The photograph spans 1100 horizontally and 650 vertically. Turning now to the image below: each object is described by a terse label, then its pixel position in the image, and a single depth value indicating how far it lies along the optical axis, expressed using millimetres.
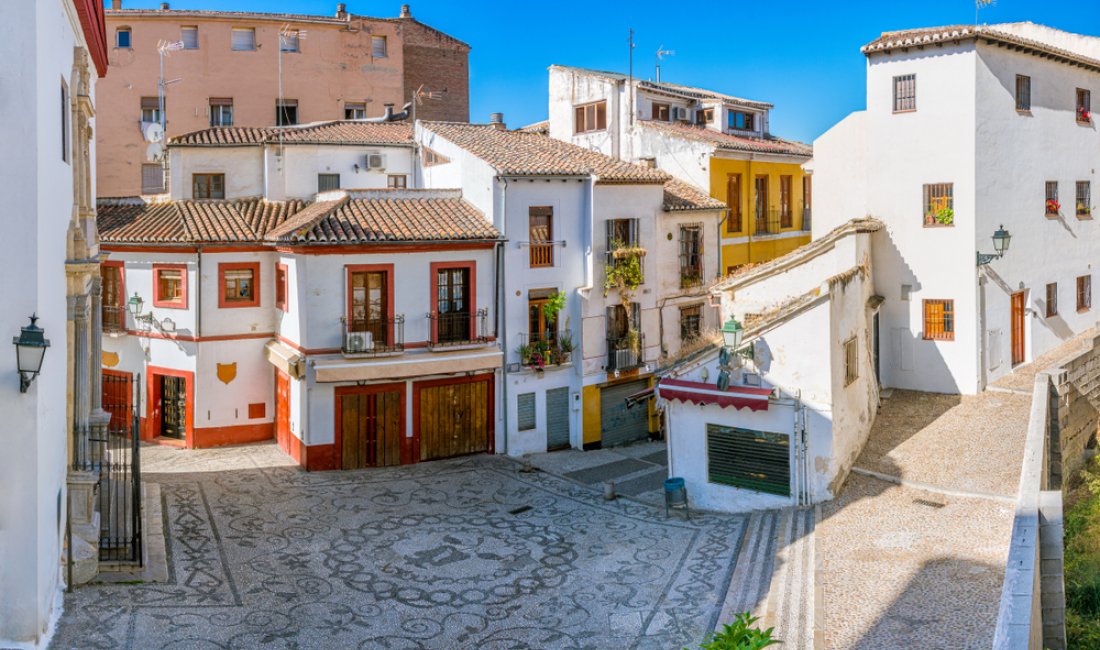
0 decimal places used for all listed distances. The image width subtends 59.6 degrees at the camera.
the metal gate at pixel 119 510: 14117
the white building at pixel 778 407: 18000
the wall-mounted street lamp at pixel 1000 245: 21781
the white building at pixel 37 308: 10031
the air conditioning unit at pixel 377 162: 28922
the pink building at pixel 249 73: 35156
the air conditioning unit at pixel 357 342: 22906
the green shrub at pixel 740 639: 9469
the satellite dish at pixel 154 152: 28344
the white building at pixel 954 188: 22344
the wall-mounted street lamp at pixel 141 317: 25594
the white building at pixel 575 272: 25688
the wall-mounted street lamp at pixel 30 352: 9695
